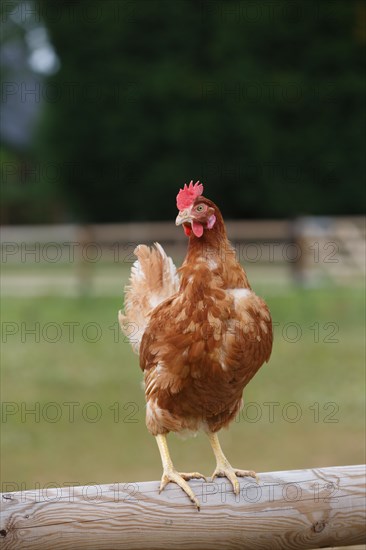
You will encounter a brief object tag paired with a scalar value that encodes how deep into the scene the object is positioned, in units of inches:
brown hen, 211.0
